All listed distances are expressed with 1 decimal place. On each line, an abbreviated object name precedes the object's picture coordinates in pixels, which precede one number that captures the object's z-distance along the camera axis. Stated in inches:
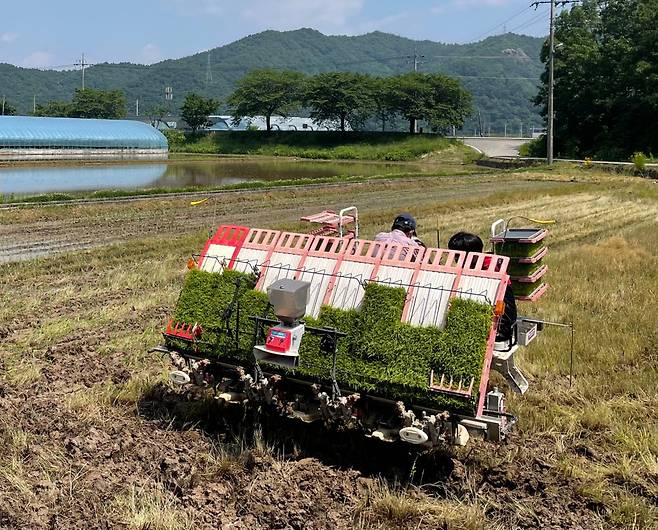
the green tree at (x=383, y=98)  3031.5
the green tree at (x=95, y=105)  3713.1
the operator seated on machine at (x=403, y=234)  233.9
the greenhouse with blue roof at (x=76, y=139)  2086.6
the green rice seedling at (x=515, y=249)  240.4
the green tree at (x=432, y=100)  2920.8
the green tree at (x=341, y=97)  3090.6
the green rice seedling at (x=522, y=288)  249.0
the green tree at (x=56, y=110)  3786.9
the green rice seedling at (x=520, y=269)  245.3
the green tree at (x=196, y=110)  3503.9
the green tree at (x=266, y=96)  3398.1
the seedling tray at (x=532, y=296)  247.9
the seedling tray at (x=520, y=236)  237.7
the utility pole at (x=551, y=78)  1728.6
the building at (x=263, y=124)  3754.9
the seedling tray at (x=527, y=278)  246.3
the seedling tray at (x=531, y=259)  241.7
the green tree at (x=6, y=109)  3869.1
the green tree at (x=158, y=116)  4437.3
